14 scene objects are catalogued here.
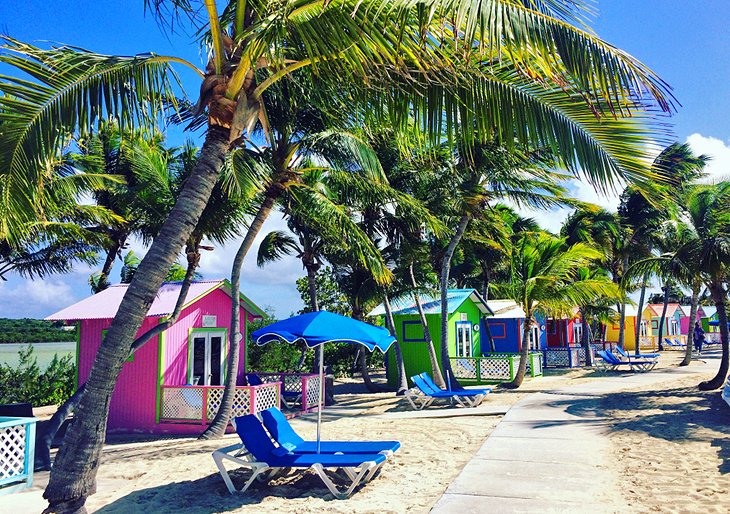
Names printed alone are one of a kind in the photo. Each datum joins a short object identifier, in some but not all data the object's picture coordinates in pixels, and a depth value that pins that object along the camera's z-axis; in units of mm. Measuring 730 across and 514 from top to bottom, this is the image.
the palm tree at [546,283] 18531
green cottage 21266
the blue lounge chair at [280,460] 7002
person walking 33869
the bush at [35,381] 16578
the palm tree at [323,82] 4023
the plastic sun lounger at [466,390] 15662
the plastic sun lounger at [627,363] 23359
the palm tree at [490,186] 16891
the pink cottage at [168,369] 13211
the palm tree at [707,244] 14530
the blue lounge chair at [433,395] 15312
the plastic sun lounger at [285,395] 15686
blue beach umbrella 7934
